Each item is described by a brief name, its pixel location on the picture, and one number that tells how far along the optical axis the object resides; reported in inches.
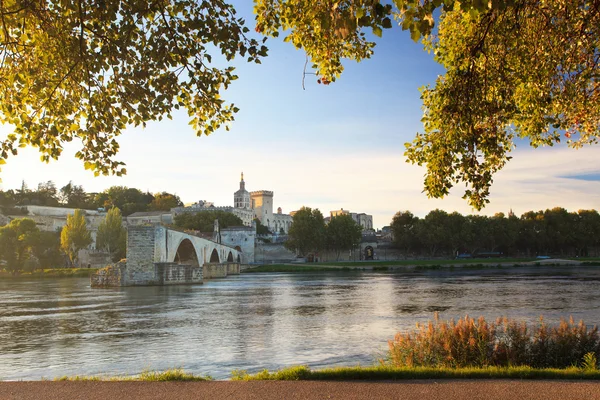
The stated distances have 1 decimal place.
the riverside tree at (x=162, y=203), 4719.5
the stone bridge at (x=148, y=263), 1539.1
